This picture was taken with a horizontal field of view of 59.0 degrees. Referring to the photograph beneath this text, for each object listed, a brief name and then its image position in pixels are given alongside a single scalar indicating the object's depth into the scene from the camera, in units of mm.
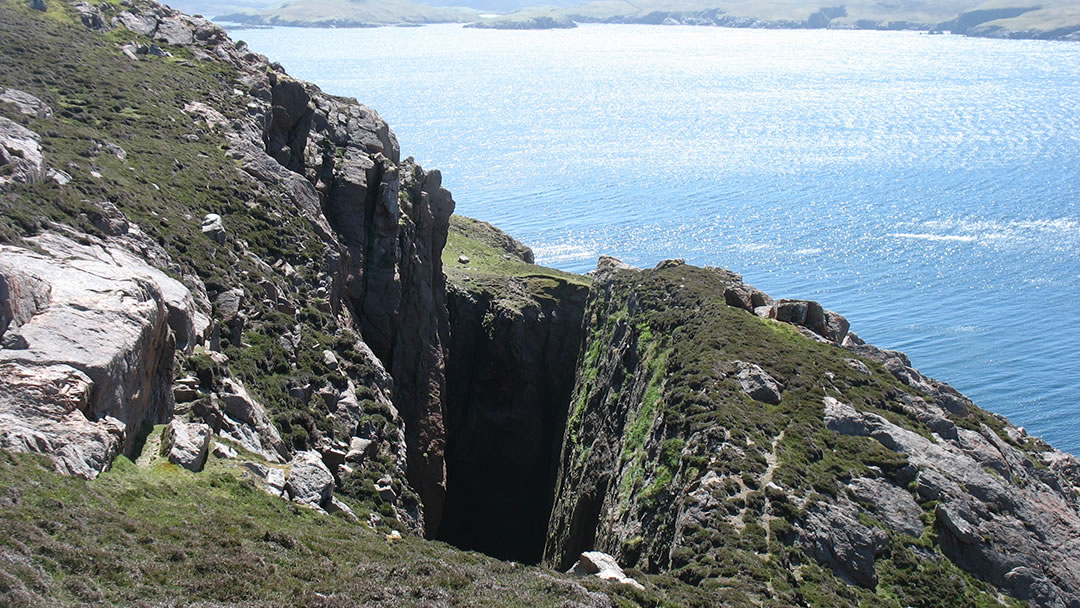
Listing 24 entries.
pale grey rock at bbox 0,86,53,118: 48938
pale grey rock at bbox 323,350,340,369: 42531
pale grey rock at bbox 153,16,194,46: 71188
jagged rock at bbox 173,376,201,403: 30000
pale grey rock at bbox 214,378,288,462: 31000
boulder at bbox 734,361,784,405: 39781
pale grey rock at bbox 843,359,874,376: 43094
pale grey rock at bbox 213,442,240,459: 28156
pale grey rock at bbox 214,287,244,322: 38938
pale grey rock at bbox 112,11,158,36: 71312
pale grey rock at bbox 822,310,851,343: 50781
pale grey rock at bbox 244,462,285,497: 27356
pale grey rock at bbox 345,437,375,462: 37219
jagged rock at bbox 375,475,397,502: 35812
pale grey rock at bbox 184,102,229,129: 58094
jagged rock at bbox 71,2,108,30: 69125
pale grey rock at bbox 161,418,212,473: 26234
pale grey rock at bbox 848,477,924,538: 32375
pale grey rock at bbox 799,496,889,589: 30438
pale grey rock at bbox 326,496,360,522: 28908
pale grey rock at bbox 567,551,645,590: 25969
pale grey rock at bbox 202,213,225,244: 43906
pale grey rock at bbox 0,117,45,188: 37344
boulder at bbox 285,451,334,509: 28125
